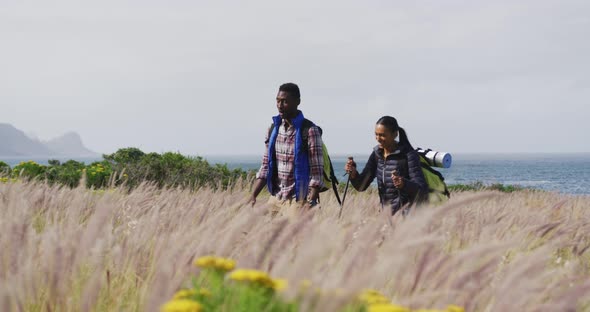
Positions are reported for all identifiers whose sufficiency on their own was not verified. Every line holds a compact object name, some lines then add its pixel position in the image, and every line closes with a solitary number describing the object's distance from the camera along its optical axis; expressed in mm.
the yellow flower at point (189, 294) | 6137
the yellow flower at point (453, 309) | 6471
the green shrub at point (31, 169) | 19864
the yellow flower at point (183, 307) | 4967
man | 12204
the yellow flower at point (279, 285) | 6132
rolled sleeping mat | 12103
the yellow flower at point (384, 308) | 5340
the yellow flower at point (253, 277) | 5952
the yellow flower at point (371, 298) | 6307
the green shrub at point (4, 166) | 21632
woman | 11986
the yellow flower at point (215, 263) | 6929
